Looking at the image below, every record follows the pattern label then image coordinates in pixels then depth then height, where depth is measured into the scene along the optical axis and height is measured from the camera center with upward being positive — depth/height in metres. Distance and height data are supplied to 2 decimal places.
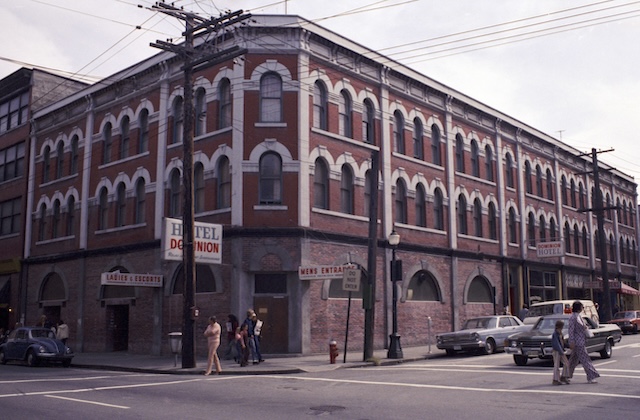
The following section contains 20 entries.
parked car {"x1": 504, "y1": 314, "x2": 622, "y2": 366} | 18.58 -0.94
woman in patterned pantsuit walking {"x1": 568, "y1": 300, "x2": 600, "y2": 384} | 14.33 -0.85
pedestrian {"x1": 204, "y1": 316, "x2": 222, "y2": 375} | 19.25 -0.90
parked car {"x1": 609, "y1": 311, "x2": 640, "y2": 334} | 37.38 -0.74
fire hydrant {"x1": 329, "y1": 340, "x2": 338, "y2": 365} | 21.03 -1.37
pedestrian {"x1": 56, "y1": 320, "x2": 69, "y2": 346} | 27.92 -1.00
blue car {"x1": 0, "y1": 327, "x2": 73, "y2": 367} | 23.80 -1.43
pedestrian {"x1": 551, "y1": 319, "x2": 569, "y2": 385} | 14.19 -1.12
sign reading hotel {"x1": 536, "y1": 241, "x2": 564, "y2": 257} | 37.34 +3.37
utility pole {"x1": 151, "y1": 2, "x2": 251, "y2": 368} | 20.84 +4.81
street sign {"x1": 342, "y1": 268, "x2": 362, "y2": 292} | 21.47 +0.94
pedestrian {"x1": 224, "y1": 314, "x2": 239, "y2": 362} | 22.30 -0.78
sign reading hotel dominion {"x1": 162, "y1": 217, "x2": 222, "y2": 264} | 22.17 +2.29
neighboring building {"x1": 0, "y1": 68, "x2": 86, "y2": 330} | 36.81 +8.75
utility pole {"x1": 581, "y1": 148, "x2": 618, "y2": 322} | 40.19 +4.09
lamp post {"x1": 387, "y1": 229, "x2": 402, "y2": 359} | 23.20 +0.33
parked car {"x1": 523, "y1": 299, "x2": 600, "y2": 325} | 26.31 -0.04
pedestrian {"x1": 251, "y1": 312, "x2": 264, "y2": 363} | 21.56 -0.77
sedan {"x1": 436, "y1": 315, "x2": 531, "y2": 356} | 23.91 -0.99
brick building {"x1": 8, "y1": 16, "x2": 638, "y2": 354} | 25.14 +5.19
